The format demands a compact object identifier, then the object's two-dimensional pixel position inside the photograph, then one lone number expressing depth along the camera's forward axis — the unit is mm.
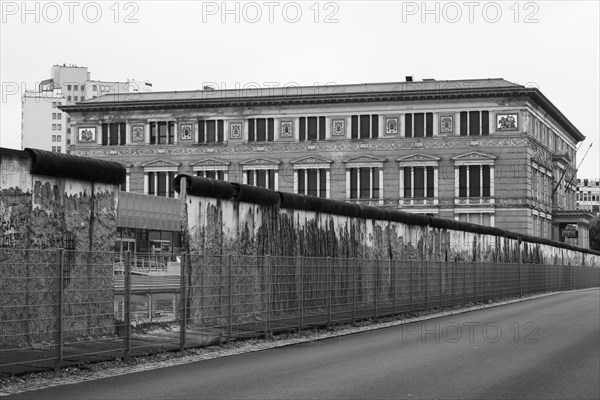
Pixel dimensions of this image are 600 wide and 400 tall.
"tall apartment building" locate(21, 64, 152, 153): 174625
